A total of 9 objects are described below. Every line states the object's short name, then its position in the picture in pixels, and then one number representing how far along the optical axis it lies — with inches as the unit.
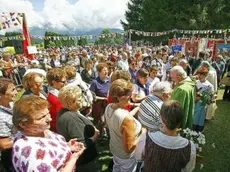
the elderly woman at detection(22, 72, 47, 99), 122.6
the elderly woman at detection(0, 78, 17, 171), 85.8
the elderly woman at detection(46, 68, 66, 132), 115.6
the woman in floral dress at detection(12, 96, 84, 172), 53.2
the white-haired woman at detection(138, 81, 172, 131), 101.6
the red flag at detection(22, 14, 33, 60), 371.5
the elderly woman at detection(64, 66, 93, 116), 144.9
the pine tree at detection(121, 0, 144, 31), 1947.6
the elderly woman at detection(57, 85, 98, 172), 85.6
